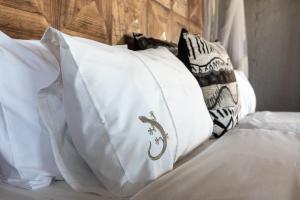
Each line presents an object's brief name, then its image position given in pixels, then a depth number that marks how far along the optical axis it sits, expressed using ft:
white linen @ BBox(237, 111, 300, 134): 4.00
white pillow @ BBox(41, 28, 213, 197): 2.00
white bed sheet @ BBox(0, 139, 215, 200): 2.10
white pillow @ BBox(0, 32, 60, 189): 2.19
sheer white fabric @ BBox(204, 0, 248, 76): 8.07
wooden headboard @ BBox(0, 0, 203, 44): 2.81
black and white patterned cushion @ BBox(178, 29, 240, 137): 3.74
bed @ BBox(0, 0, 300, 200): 1.79
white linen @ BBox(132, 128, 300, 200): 1.72
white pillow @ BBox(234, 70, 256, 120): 5.32
